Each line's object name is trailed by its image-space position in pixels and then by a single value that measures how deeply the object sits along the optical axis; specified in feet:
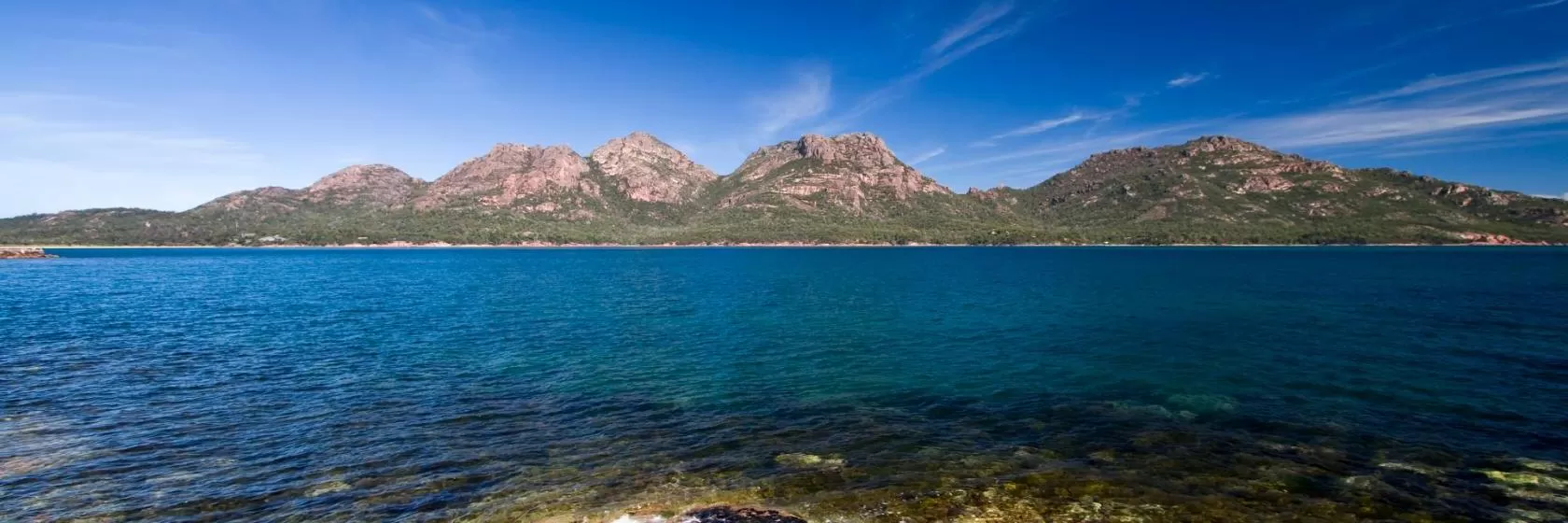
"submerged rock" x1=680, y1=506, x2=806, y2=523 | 48.70
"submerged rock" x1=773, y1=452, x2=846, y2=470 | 63.79
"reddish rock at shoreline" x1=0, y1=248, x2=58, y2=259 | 615.57
